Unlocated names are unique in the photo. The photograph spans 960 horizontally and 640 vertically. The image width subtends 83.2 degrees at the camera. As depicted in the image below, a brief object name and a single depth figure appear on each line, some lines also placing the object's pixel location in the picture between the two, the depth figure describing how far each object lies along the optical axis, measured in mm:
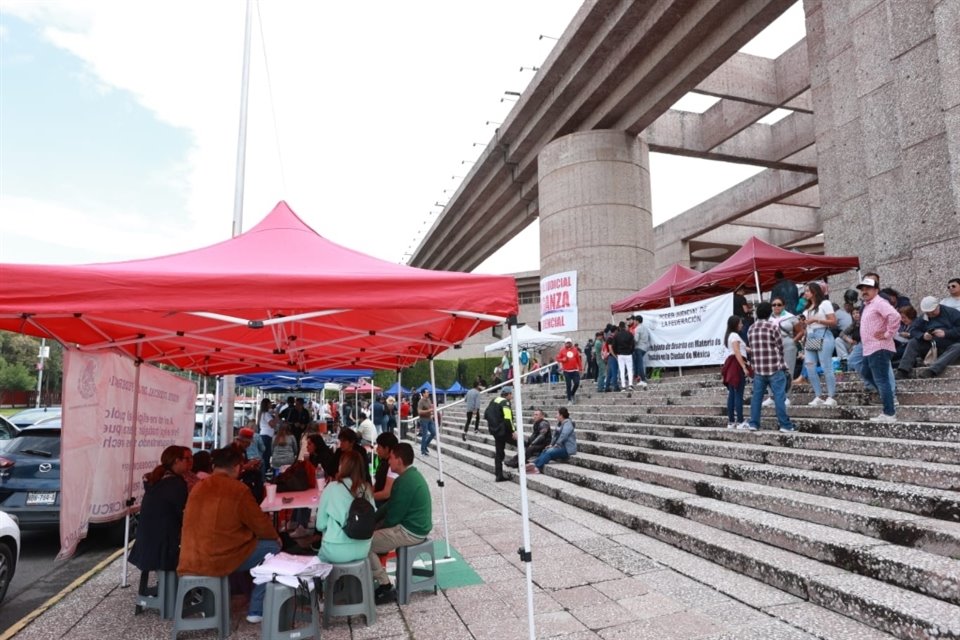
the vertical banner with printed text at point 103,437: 4336
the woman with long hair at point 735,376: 7243
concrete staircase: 3604
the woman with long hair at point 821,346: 6941
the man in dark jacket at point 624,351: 11938
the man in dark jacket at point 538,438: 9773
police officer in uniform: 9641
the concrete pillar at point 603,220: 19141
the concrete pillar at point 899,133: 7910
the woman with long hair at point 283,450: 9273
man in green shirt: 4461
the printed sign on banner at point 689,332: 10766
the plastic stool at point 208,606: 3783
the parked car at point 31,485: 6004
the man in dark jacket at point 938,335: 6461
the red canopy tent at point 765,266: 11117
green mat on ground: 4836
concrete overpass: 8375
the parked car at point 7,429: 9547
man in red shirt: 13164
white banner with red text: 19656
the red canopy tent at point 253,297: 3334
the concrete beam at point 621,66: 14812
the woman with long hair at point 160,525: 4137
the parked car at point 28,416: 12080
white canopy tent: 15433
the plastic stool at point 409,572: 4445
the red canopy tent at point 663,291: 13984
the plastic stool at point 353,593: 3949
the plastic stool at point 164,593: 4238
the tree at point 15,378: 58625
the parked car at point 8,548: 4629
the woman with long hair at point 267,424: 12455
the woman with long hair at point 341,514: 3938
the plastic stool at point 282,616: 3557
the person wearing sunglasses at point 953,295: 6621
